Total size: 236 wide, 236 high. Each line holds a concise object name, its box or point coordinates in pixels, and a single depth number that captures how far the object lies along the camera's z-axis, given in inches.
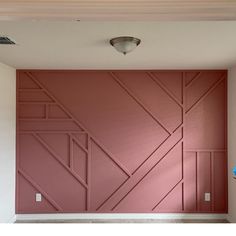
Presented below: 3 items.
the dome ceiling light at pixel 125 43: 94.3
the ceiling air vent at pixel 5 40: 96.3
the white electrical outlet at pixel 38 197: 159.2
